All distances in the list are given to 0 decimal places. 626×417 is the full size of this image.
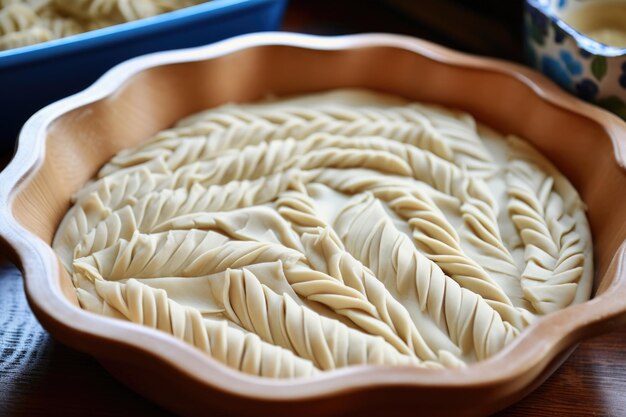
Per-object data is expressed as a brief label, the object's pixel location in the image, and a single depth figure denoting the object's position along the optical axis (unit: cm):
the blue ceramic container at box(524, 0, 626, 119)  40
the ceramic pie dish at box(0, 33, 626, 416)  28
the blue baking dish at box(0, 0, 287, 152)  41
